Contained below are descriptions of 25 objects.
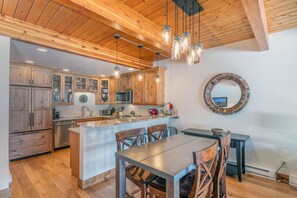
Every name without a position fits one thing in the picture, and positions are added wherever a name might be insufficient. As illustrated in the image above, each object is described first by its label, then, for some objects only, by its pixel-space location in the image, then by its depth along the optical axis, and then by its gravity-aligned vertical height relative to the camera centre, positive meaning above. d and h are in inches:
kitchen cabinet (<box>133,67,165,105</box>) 167.8 +12.9
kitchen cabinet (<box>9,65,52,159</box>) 142.8 -11.0
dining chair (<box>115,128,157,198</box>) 66.1 -35.2
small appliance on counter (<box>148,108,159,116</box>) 172.7 -13.9
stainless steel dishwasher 171.5 -39.2
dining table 51.0 -24.8
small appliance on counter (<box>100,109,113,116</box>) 241.6 -19.5
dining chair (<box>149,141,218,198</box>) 51.0 -32.6
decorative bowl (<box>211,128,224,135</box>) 115.1 -24.1
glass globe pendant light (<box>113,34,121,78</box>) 104.6 +23.0
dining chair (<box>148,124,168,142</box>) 100.1 -20.9
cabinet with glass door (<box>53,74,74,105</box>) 187.0 +14.0
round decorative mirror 121.3 +5.4
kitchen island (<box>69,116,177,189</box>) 100.6 -36.2
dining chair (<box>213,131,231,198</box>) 66.6 -27.8
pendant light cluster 67.3 +27.3
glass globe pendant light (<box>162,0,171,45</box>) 64.5 +29.0
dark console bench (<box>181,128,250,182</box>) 106.6 -29.6
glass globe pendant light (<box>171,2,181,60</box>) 68.2 +24.6
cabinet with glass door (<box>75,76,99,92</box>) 209.4 +23.2
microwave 193.2 +4.0
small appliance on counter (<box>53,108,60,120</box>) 183.6 -17.4
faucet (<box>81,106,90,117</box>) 218.7 -14.8
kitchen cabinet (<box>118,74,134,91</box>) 198.1 +24.1
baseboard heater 109.6 -54.2
